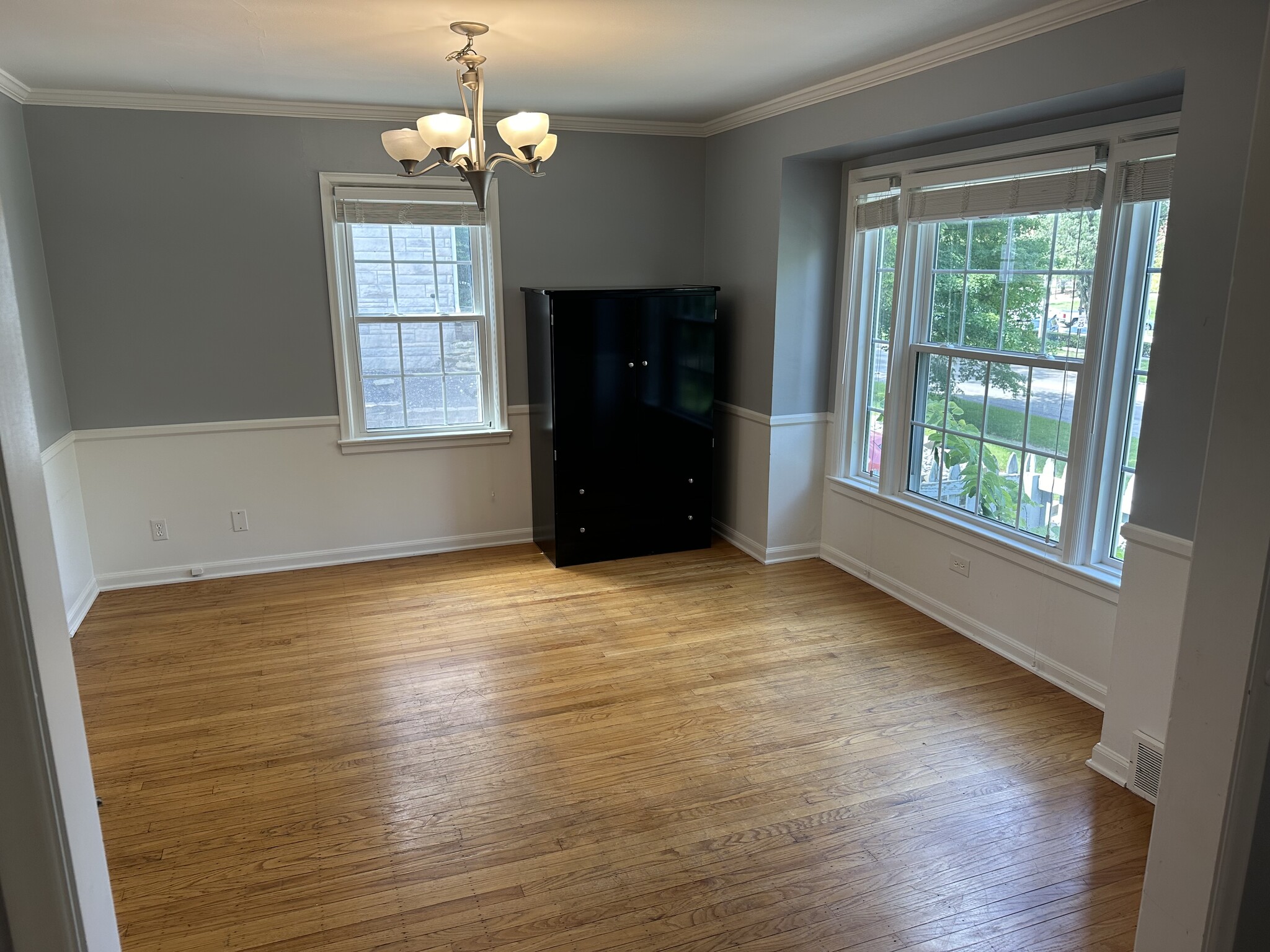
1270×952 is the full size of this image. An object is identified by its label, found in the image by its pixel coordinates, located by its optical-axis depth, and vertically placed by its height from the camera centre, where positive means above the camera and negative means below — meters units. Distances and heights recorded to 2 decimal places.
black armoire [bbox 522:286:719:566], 4.59 -0.71
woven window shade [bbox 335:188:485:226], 4.50 +0.43
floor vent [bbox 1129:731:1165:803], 2.67 -1.50
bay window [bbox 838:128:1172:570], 3.13 -0.23
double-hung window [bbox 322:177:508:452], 4.60 -0.15
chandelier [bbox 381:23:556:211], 2.89 +0.51
